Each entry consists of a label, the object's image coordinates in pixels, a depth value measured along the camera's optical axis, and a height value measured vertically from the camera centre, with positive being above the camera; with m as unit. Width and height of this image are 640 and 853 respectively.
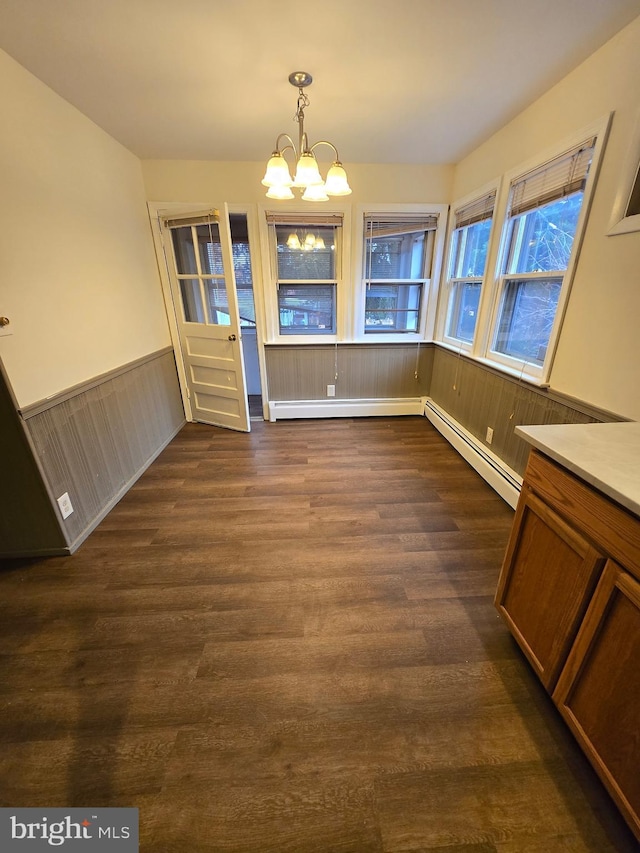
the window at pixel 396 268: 3.15 +0.29
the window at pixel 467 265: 2.62 +0.28
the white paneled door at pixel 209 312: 2.88 -0.09
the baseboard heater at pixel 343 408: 3.64 -1.13
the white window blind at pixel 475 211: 2.45 +0.66
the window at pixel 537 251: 1.76 +0.27
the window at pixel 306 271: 3.16 +0.27
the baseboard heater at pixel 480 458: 2.20 -1.16
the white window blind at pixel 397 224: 3.12 +0.67
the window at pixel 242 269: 3.82 +0.35
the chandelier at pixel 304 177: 1.59 +0.57
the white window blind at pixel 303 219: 3.05 +0.71
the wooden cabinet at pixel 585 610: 0.82 -0.86
